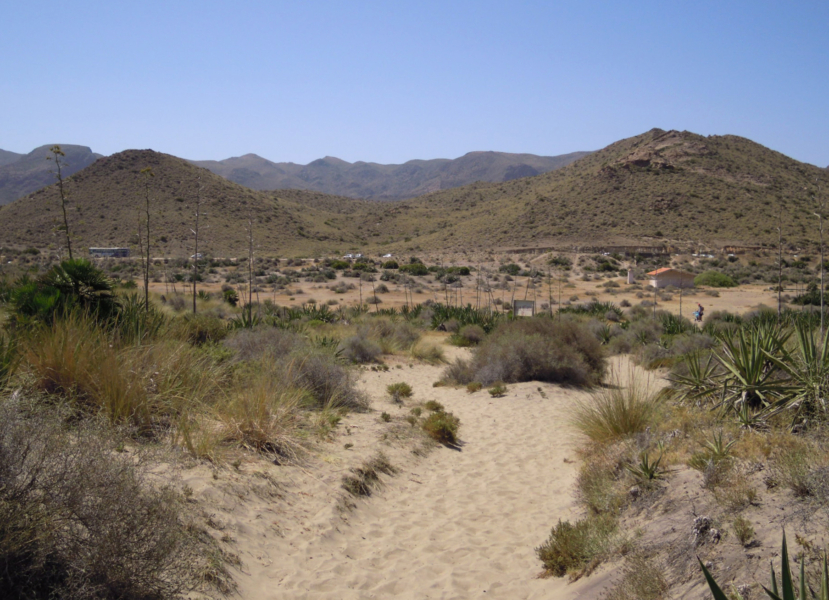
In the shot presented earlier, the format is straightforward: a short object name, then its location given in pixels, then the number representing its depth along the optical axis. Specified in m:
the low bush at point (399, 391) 11.41
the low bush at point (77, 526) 2.91
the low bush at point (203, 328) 10.36
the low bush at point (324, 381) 9.28
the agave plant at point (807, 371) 5.83
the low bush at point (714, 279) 37.06
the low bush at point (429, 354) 16.12
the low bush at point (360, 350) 14.69
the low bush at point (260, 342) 10.06
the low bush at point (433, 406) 10.59
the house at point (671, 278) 35.44
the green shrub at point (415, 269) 43.25
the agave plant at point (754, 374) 6.54
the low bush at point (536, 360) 13.54
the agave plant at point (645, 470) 5.62
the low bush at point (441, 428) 9.05
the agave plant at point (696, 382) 7.77
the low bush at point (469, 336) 18.64
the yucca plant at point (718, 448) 5.26
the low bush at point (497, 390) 12.39
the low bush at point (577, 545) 4.85
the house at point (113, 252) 48.34
